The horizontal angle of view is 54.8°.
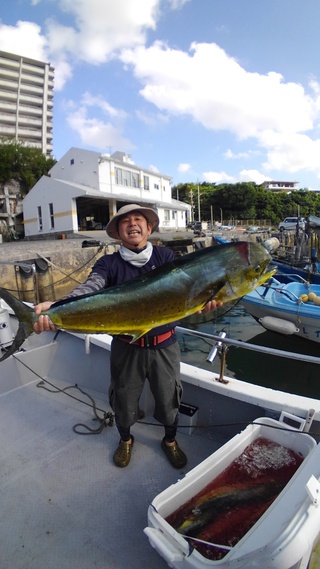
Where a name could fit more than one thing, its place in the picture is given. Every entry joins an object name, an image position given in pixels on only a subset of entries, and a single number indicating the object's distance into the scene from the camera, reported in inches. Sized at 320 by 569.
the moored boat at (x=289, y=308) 305.7
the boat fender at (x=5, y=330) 165.6
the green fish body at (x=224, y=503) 69.2
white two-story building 991.6
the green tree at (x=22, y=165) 1471.5
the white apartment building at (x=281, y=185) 4680.1
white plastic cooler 48.9
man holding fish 94.0
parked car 1623.8
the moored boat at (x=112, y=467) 57.5
